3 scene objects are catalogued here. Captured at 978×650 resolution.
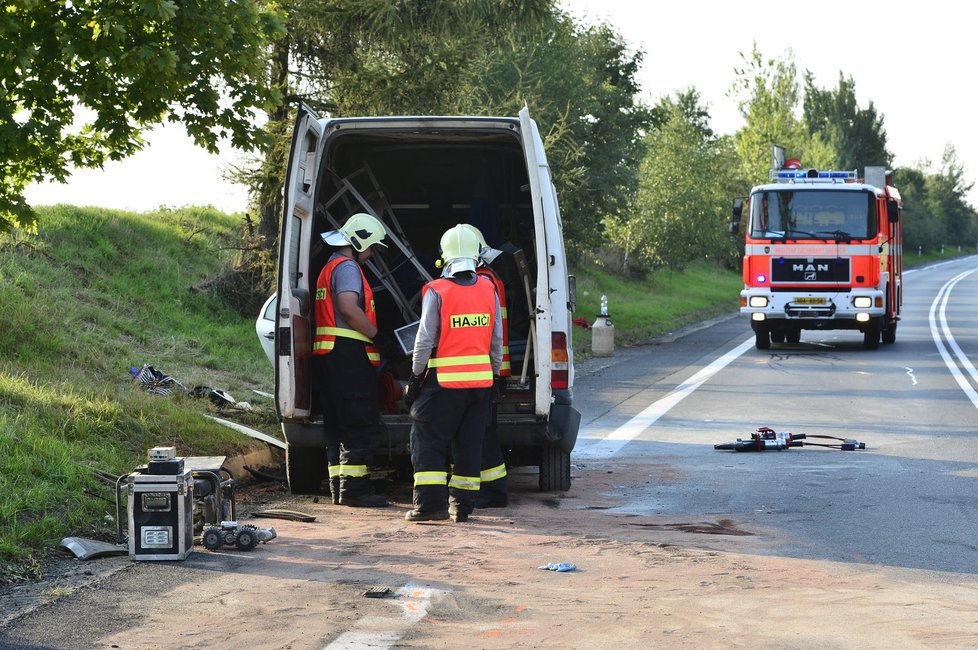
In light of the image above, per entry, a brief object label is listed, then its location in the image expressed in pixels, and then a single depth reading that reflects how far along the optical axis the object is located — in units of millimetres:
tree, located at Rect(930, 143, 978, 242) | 140000
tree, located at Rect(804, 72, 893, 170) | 112312
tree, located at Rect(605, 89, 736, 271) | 40812
